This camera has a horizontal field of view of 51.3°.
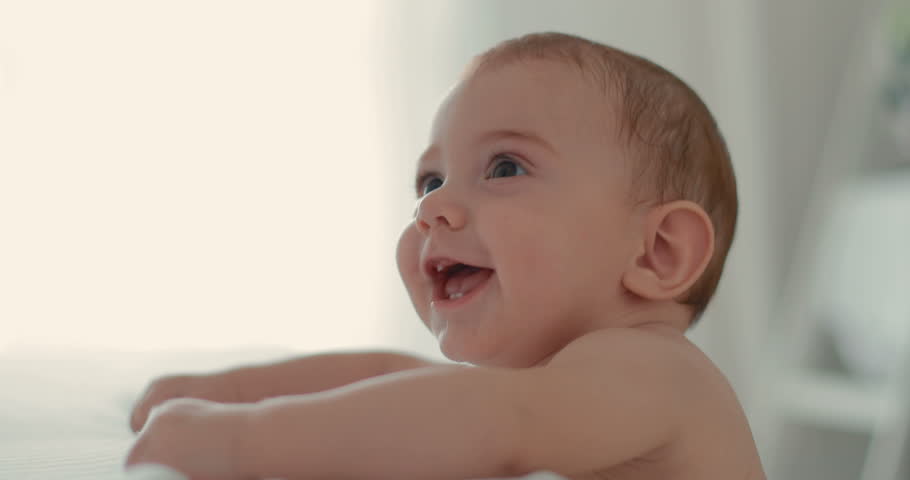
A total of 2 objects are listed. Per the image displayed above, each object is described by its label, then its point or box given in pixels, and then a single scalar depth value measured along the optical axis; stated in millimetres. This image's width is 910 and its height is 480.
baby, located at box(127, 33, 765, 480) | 569
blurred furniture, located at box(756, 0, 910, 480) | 2223
